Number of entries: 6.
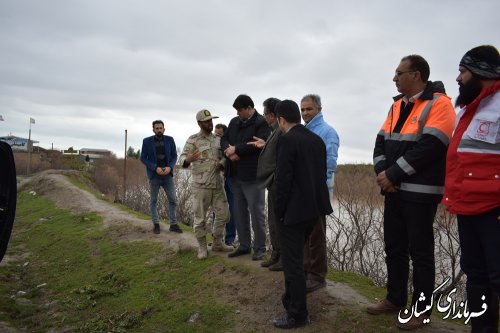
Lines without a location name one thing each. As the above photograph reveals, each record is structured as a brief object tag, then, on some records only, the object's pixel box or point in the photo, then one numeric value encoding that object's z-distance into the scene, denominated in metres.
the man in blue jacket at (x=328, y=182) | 4.38
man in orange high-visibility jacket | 3.25
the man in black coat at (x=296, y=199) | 3.65
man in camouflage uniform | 5.88
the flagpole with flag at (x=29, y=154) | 28.00
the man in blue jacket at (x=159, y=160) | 7.94
